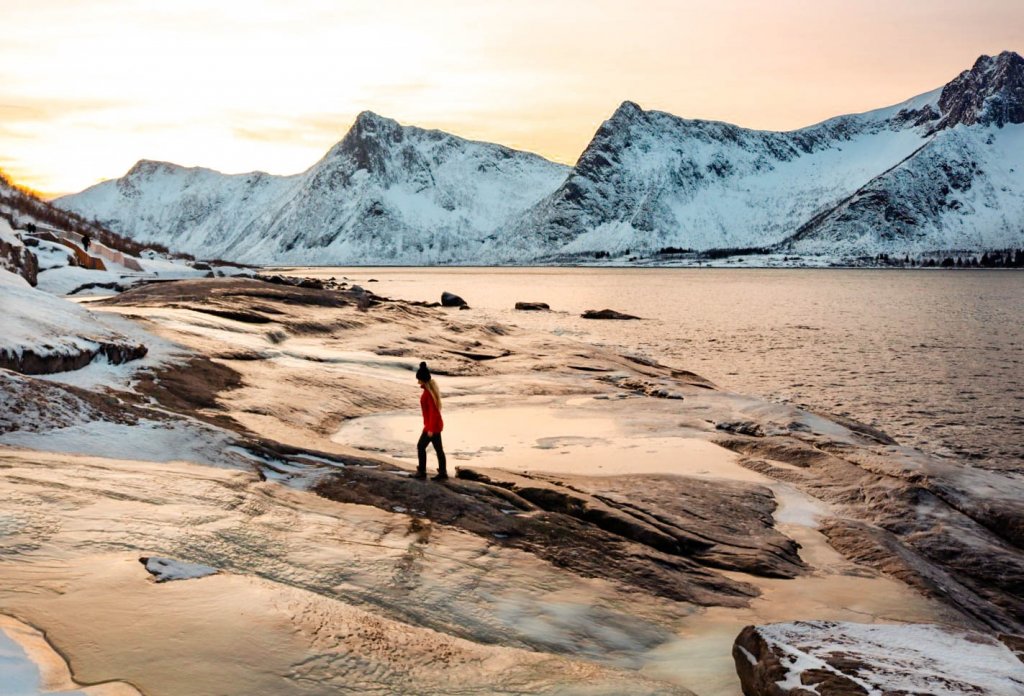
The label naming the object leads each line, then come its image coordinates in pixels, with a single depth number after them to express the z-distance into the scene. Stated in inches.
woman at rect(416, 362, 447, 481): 472.4
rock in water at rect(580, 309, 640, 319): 2485.2
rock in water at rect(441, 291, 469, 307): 2738.7
